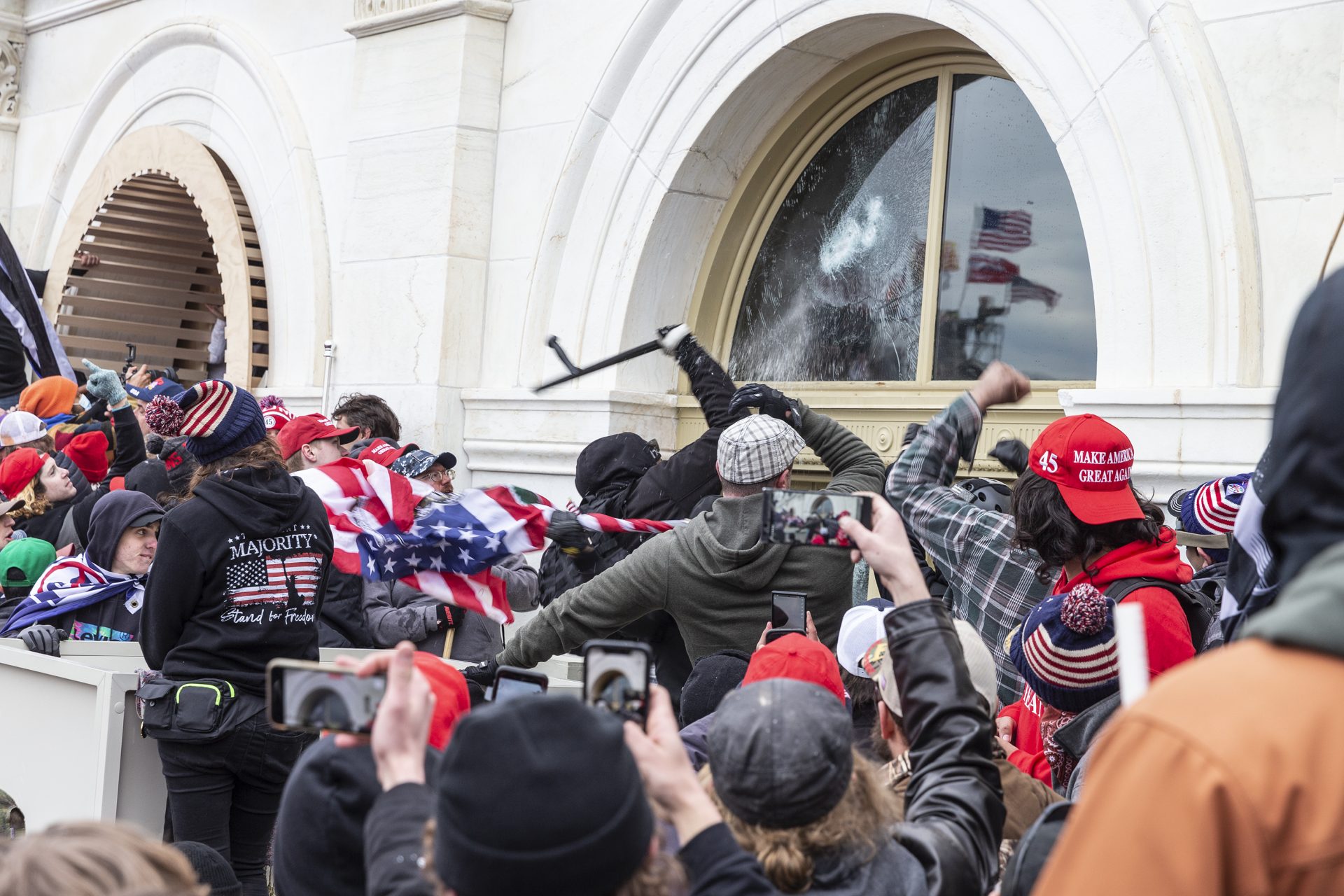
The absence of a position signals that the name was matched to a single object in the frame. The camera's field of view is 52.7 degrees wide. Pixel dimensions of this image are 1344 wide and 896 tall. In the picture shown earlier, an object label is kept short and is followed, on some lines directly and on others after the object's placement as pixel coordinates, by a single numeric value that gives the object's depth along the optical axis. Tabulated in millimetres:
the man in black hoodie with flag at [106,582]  4762
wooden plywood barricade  8820
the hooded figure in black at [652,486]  4254
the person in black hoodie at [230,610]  3801
